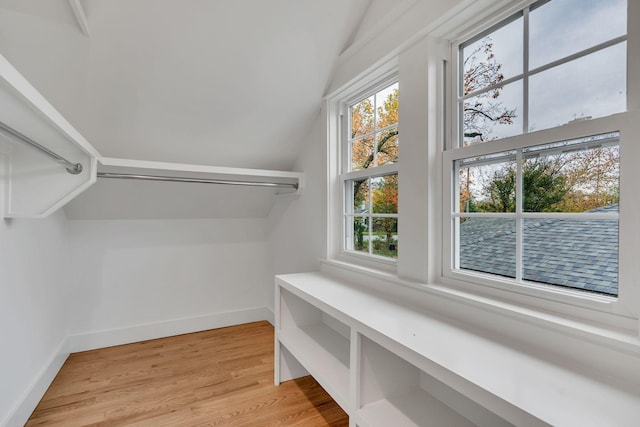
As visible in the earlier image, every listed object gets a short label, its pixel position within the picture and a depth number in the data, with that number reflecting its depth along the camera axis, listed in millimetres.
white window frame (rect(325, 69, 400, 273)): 2193
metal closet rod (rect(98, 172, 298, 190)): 2082
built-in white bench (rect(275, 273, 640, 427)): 770
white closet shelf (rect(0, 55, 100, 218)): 1168
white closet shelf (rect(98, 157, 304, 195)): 2079
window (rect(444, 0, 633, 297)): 999
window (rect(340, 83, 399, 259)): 1862
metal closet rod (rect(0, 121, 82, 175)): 1010
